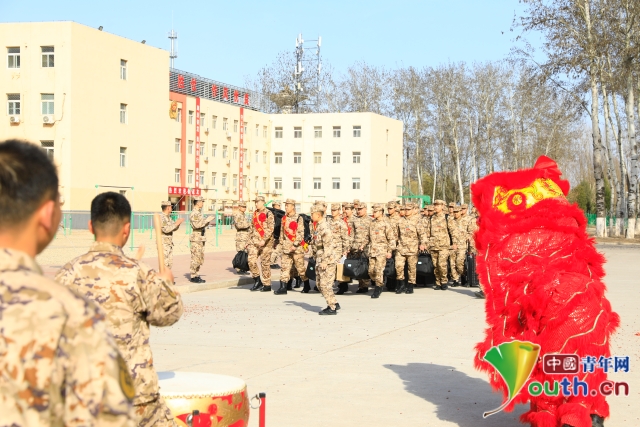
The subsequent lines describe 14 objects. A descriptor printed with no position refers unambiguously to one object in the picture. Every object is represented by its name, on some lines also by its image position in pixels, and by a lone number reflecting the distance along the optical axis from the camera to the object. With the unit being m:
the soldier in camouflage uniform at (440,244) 19.00
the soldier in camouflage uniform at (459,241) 19.23
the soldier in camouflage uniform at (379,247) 17.31
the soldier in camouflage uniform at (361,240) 18.39
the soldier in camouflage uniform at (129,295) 3.79
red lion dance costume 5.74
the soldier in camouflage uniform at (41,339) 2.01
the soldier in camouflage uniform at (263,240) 18.31
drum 4.50
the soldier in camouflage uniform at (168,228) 18.15
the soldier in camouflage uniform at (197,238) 19.11
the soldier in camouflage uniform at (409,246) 18.28
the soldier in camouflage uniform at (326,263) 13.66
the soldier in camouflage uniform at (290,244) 17.17
